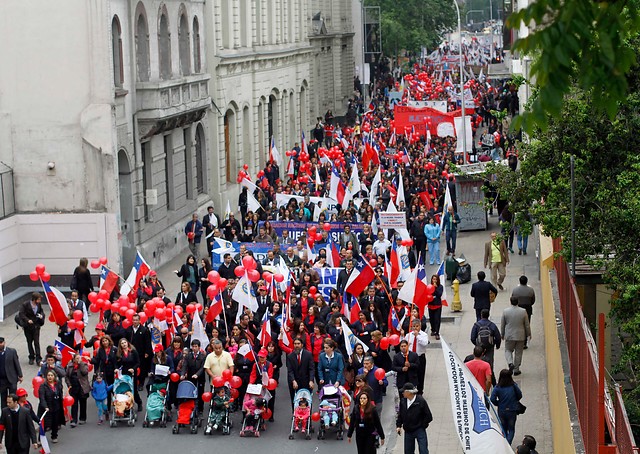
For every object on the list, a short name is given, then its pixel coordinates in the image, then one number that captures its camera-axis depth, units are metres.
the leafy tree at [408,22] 89.94
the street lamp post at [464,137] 41.66
